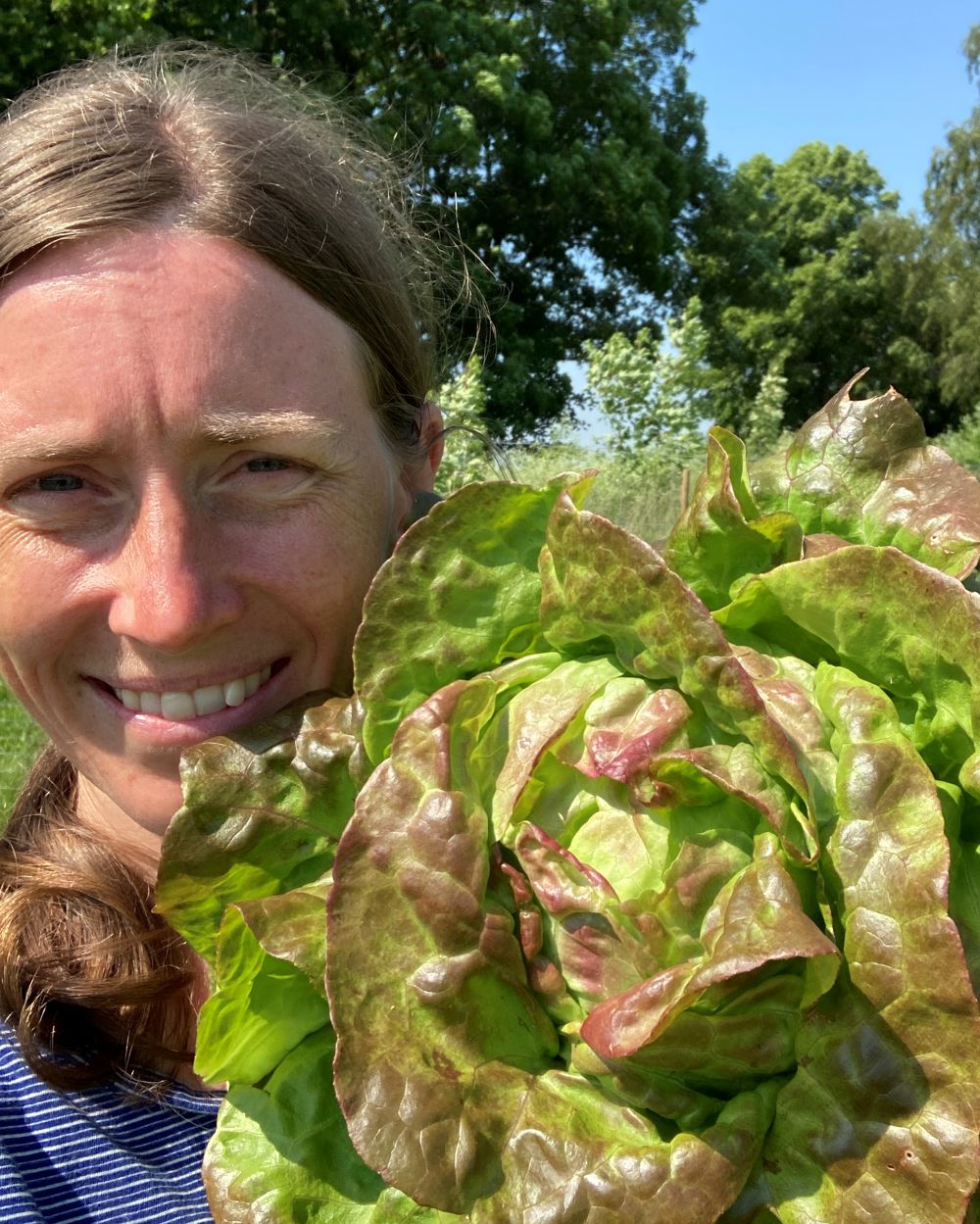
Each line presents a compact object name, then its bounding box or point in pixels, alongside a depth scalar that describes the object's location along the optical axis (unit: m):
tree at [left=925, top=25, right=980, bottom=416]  28.88
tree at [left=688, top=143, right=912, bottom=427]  28.56
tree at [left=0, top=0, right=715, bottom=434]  17.11
